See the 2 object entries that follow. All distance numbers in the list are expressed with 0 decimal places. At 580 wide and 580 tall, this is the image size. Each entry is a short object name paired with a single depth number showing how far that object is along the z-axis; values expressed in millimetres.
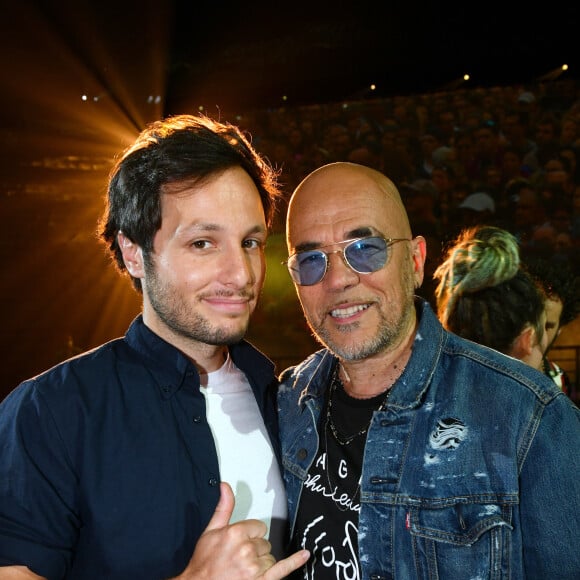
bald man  491
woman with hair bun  859
